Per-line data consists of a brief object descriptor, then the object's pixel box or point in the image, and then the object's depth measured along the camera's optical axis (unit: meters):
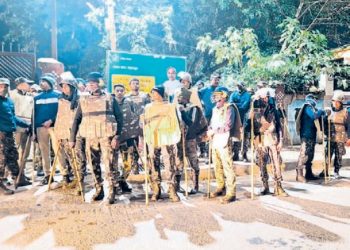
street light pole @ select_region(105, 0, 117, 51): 11.36
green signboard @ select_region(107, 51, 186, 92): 9.77
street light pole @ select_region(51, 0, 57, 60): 13.20
